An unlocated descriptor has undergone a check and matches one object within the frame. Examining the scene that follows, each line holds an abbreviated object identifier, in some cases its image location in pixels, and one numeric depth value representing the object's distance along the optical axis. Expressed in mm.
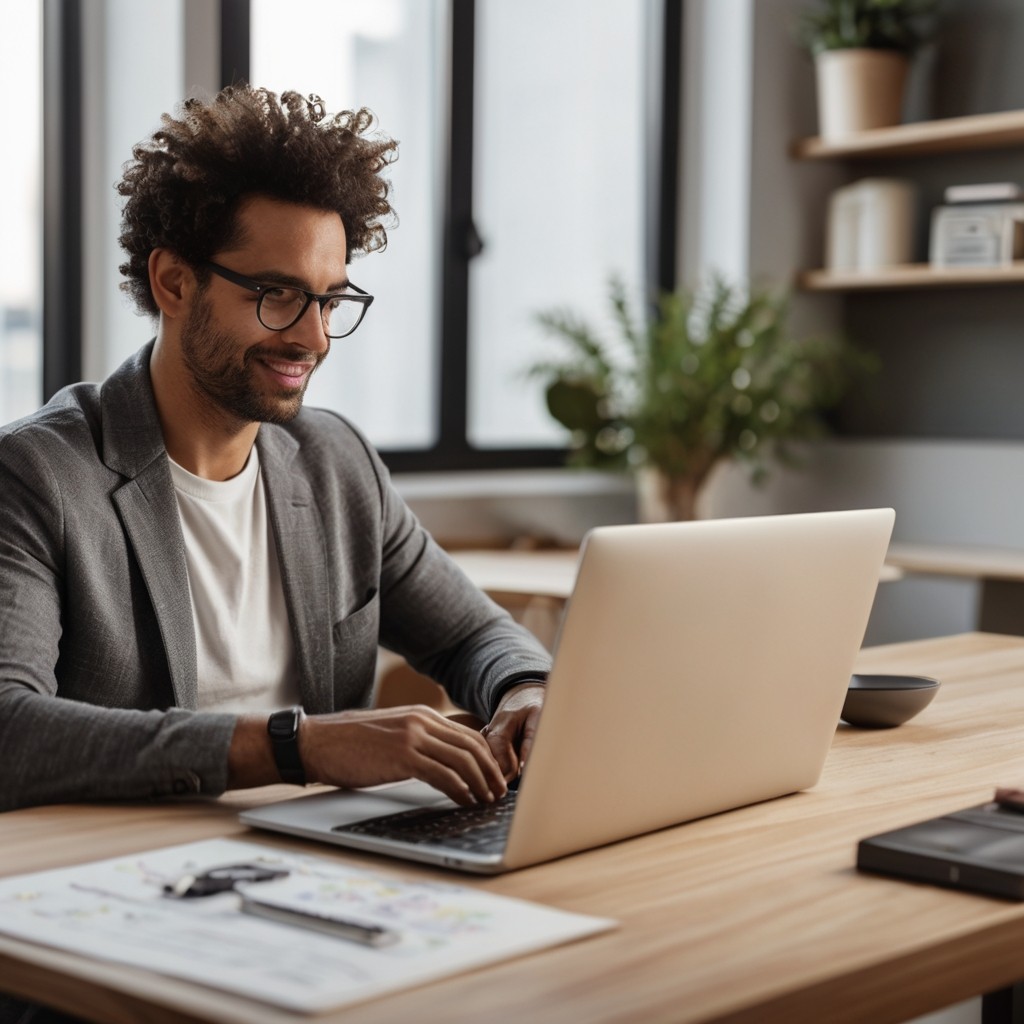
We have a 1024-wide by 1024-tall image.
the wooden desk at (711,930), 1602
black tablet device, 1806
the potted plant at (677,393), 4772
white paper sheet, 1623
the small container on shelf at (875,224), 5257
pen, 1680
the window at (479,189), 4808
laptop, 1832
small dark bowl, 2399
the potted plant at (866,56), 5180
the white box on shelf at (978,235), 4917
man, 2068
